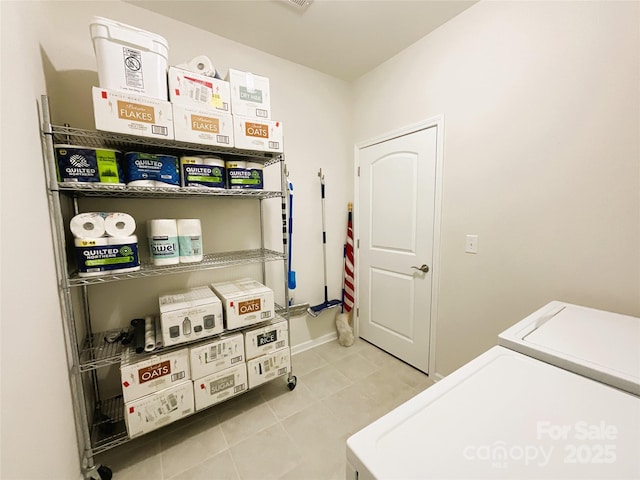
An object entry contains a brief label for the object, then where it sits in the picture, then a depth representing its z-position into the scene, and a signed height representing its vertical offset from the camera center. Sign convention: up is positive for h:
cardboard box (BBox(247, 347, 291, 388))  1.66 -1.05
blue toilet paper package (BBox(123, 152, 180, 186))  1.30 +0.25
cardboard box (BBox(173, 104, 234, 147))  1.33 +0.48
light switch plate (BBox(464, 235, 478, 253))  1.70 -0.22
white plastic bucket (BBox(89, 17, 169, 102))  1.12 +0.74
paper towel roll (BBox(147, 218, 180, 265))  1.38 -0.15
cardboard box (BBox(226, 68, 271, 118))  1.47 +0.71
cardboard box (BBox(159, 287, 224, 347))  1.38 -0.59
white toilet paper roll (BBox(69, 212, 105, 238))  1.17 -0.05
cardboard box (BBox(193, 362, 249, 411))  1.48 -1.06
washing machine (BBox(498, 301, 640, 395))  0.75 -0.48
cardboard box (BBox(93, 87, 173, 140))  1.14 +0.48
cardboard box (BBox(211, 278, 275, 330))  1.56 -0.58
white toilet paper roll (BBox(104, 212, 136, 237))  1.24 -0.05
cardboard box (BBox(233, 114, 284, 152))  1.50 +0.49
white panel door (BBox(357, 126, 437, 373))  1.98 -0.27
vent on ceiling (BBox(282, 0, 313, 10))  1.56 +1.31
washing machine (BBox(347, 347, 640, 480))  0.51 -0.52
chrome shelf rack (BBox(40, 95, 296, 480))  1.15 -0.31
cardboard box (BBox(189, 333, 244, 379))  1.46 -0.85
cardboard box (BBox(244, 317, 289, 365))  1.65 -0.85
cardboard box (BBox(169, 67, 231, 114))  1.31 +0.67
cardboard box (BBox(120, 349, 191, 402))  1.29 -0.84
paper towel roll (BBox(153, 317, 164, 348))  1.41 -0.71
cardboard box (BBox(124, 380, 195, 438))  1.30 -1.05
